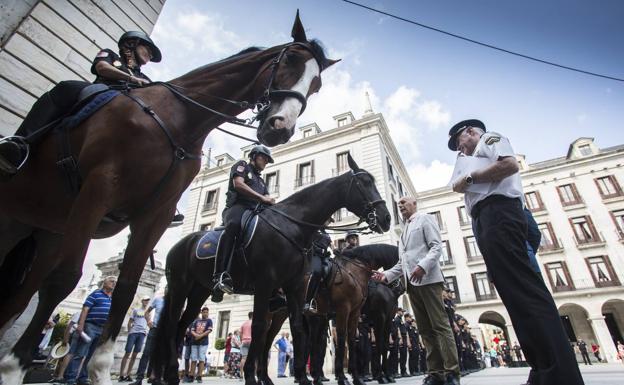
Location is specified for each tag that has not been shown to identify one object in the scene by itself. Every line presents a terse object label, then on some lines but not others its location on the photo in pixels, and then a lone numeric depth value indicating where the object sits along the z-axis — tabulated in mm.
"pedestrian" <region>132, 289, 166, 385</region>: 6872
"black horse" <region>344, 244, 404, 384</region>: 6557
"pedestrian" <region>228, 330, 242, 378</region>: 14742
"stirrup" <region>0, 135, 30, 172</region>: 2134
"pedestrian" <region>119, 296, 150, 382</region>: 7473
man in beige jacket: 3843
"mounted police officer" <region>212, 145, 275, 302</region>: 3733
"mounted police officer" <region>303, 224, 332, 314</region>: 5500
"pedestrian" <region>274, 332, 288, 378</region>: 12723
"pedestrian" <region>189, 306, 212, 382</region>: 8227
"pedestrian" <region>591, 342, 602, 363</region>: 24484
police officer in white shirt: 1900
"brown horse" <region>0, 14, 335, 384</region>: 1821
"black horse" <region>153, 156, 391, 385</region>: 3609
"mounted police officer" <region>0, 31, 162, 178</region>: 2150
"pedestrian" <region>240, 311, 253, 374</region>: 10453
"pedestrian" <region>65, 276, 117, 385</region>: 5854
